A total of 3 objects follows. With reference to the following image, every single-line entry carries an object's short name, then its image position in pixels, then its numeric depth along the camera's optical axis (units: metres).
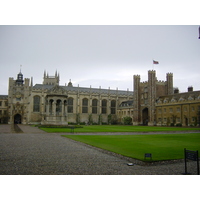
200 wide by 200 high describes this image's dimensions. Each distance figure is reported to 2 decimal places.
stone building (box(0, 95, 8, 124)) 74.38
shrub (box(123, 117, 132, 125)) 69.88
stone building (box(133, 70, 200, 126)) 50.34
